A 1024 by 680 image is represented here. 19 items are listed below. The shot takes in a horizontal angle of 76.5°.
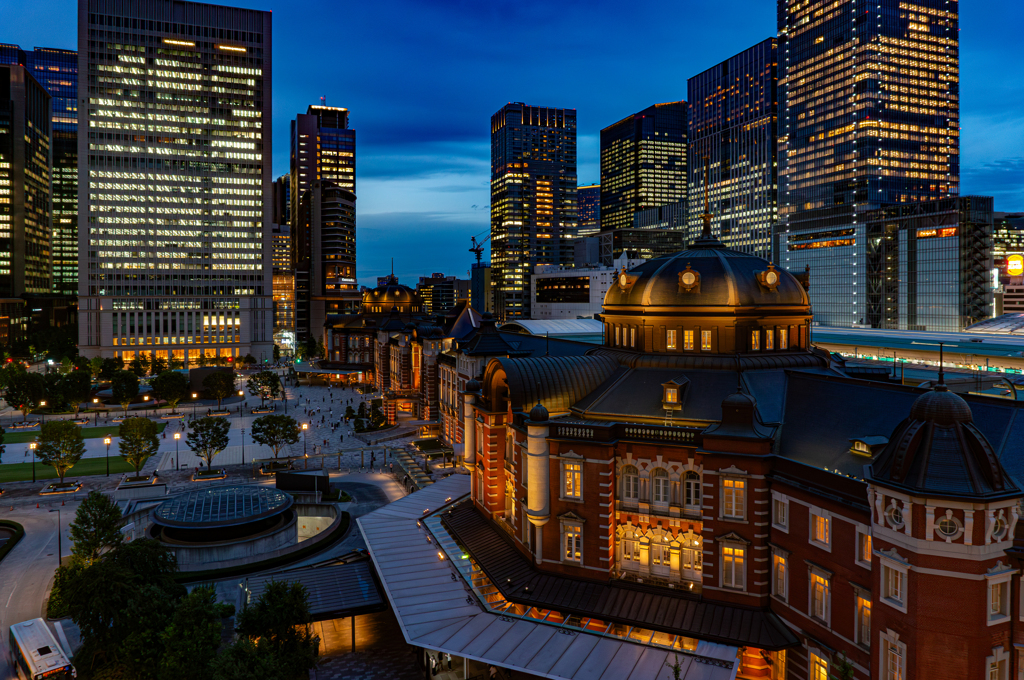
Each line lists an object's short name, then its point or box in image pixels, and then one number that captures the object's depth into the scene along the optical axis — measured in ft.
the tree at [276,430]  272.51
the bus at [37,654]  119.34
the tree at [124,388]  393.09
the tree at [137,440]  253.03
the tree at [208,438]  266.98
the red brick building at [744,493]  92.02
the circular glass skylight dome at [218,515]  181.68
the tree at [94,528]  152.15
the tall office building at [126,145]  632.79
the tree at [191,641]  108.58
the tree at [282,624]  115.75
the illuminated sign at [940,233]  562.25
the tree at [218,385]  419.13
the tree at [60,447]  244.01
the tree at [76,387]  373.81
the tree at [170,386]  391.04
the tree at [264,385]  426.92
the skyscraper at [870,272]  631.97
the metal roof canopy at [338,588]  139.40
